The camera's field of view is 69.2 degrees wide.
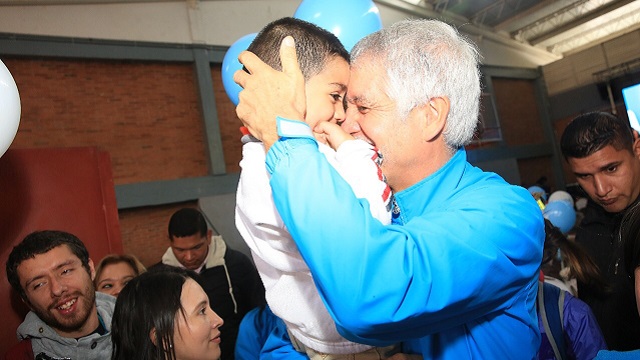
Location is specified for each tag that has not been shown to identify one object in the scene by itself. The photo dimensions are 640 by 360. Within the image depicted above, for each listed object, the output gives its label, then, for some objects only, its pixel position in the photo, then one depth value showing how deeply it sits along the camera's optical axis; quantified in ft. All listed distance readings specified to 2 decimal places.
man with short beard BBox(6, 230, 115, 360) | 7.59
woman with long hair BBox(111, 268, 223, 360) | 6.20
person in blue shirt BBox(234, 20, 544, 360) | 2.65
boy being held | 3.12
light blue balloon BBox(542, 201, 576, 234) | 14.82
